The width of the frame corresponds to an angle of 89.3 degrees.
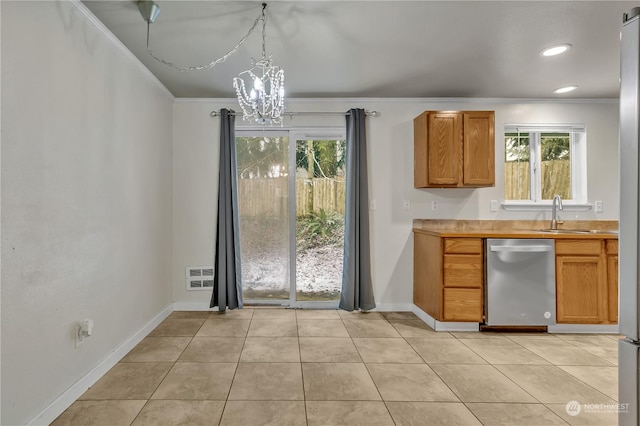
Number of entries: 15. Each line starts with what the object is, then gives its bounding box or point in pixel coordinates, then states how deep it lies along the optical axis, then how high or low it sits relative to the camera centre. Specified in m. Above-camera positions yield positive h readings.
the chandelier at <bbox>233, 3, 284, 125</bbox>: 2.15 +0.75
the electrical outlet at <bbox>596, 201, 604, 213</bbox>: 3.76 +0.03
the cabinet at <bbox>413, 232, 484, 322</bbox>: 3.12 -0.68
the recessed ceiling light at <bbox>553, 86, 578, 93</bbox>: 3.40 +1.27
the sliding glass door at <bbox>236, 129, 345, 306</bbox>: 3.86 -0.07
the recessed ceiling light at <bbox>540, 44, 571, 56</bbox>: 2.56 +1.28
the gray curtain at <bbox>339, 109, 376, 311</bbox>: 3.65 -0.20
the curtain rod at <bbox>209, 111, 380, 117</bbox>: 3.76 +1.13
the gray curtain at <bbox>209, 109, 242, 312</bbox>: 3.61 -0.25
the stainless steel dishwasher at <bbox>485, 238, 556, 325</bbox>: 3.07 -0.71
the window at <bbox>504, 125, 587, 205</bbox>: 3.81 +0.54
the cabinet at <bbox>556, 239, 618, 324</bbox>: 3.07 -0.70
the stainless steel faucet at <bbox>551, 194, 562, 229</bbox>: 3.63 +0.00
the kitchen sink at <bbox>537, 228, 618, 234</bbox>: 3.64 -0.25
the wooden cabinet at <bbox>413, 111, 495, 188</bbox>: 3.39 +0.65
